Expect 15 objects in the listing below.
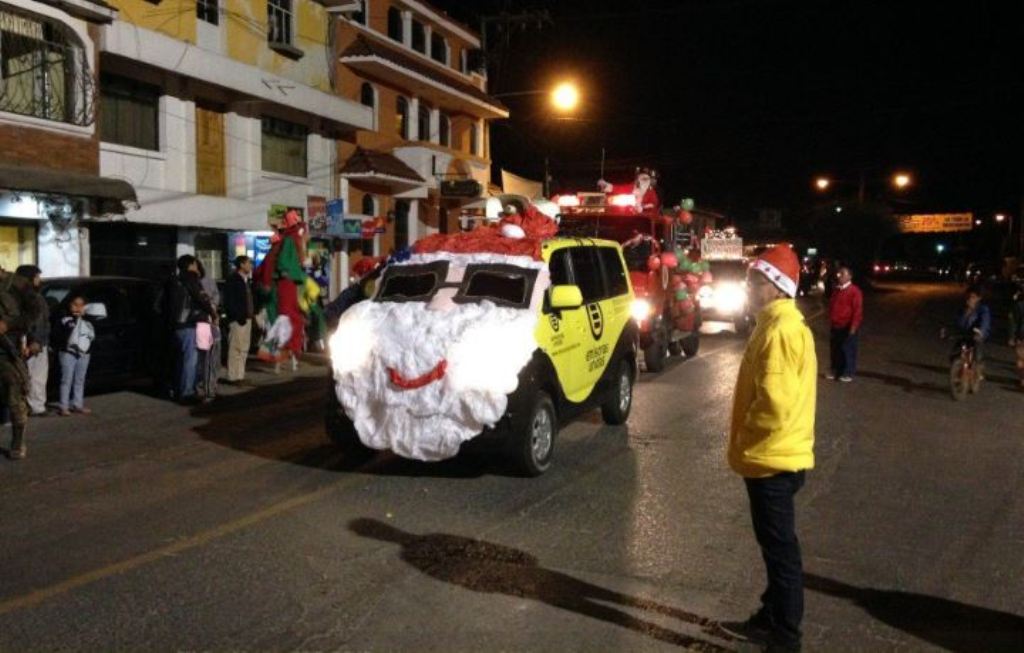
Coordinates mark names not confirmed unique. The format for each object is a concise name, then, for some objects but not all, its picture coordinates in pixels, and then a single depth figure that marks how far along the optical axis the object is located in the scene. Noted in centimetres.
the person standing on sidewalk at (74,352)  1091
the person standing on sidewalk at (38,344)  1008
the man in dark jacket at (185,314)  1205
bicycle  1323
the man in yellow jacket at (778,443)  432
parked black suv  1185
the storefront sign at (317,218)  2198
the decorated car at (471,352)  732
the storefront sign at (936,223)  8138
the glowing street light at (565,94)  2783
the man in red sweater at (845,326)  1477
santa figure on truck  1622
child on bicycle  1336
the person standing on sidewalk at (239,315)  1345
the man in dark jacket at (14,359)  827
